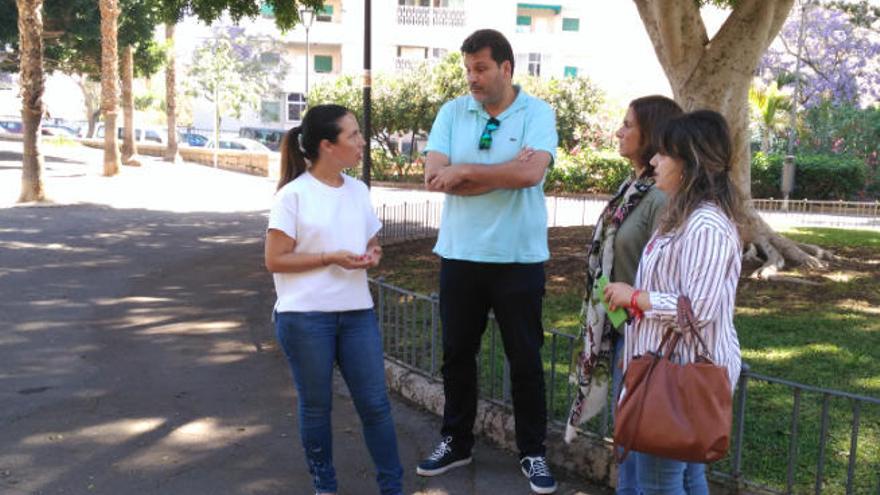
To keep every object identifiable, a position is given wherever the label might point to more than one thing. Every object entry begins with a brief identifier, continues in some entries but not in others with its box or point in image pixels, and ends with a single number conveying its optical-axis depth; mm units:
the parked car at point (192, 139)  45812
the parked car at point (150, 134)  45534
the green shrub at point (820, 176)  24562
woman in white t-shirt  3547
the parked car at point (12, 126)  50500
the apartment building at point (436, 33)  44688
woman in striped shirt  2666
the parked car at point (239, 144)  39812
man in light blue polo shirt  3809
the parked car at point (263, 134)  51938
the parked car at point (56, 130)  46753
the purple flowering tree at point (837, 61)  32375
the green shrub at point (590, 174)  25141
